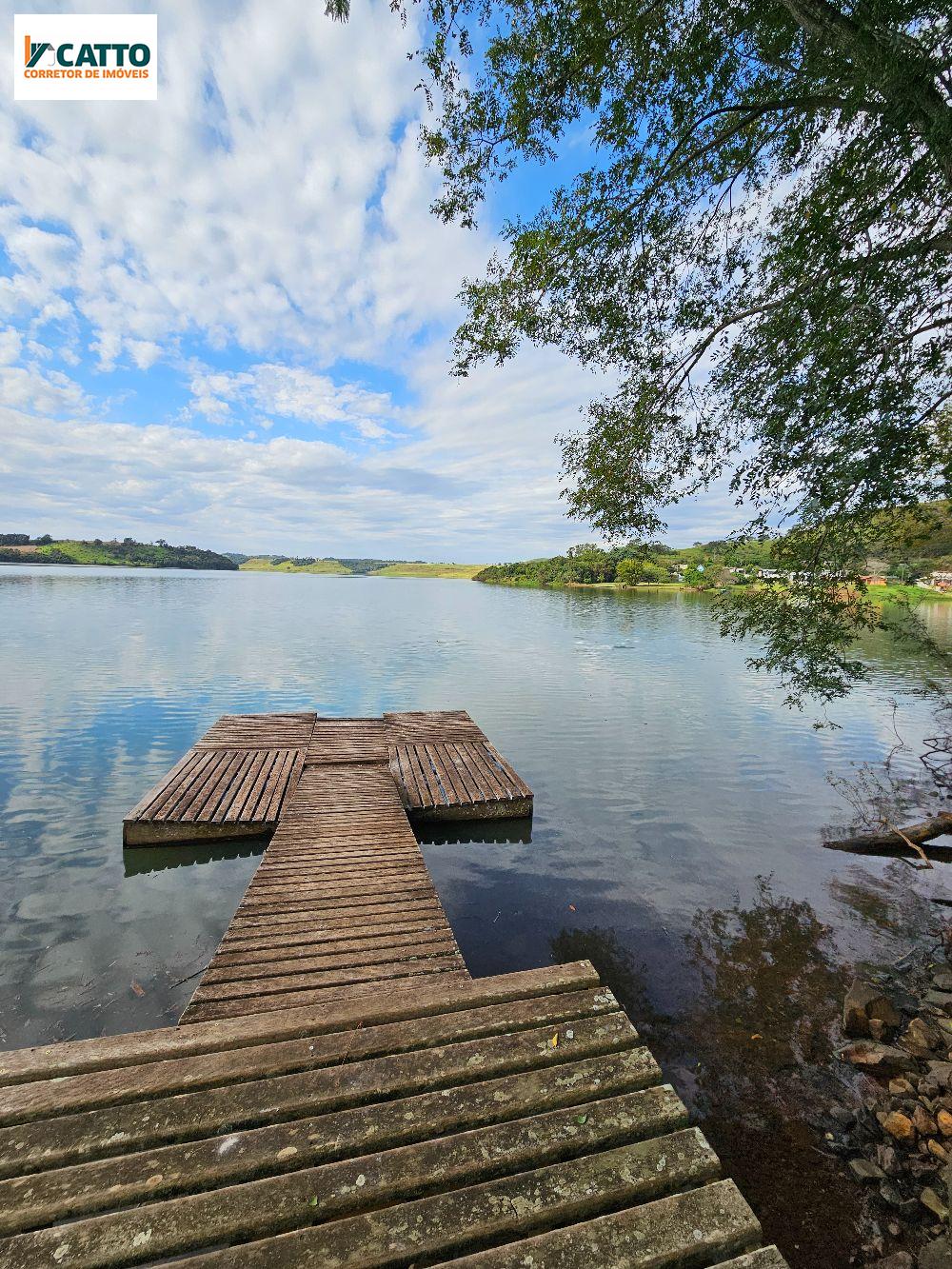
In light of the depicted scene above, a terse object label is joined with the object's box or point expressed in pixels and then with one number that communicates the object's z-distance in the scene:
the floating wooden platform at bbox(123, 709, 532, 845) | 9.05
